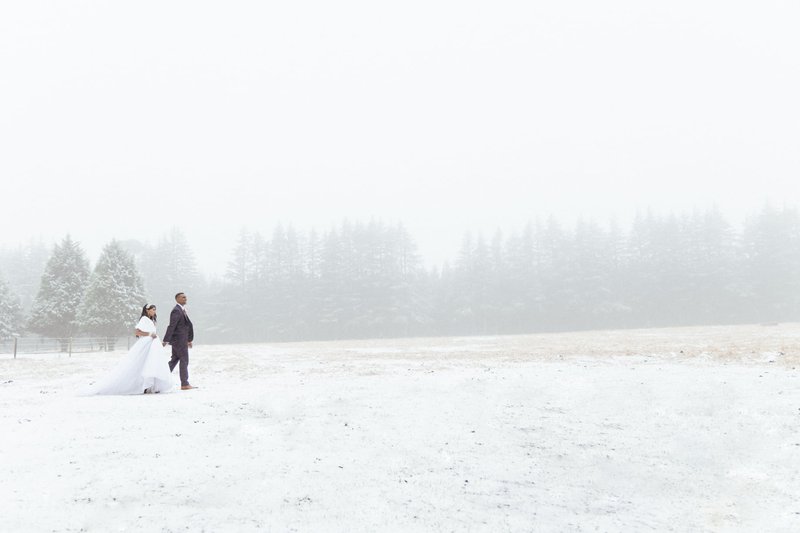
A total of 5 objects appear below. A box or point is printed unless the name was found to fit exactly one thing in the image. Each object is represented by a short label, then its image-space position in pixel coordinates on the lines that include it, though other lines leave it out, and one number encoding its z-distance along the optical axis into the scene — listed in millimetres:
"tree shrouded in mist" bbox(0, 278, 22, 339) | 53762
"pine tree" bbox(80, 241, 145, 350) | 49594
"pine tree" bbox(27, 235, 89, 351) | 51344
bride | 12125
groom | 12984
